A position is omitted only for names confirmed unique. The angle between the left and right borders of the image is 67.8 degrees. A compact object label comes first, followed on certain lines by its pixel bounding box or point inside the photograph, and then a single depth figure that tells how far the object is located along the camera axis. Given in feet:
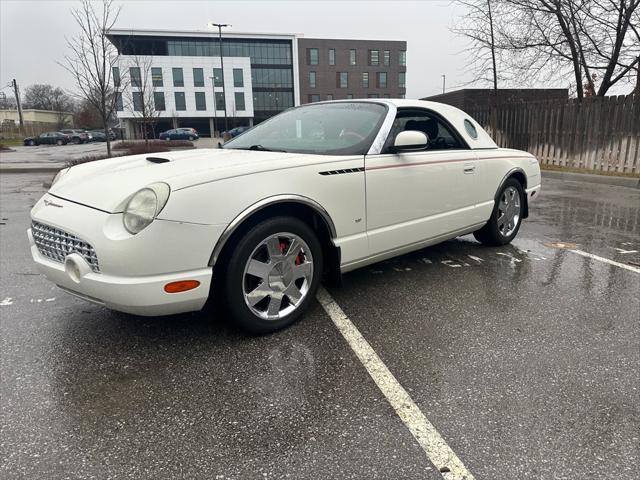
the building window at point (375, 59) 260.62
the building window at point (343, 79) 257.55
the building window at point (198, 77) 222.89
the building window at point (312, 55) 252.62
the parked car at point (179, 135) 162.30
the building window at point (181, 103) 224.53
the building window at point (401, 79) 265.60
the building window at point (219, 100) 227.14
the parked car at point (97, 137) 188.09
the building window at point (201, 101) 225.58
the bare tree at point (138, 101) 182.56
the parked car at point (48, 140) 161.17
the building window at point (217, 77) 224.33
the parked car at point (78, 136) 168.67
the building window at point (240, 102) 229.04
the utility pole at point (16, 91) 207.23
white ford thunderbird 8.44
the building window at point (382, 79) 261.85
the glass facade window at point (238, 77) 225.56
